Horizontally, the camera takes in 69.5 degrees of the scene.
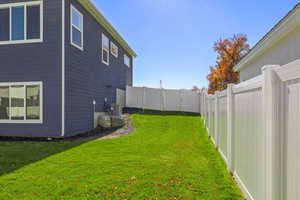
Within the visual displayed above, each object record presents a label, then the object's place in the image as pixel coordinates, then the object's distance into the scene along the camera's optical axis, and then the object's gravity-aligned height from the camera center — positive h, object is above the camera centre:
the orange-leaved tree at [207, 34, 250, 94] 26.02 +5.48
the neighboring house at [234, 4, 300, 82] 4.43 +1.58
